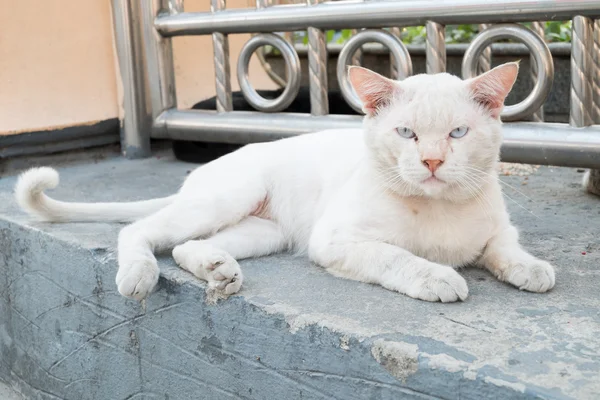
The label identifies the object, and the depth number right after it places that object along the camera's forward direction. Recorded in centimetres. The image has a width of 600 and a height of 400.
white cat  115
